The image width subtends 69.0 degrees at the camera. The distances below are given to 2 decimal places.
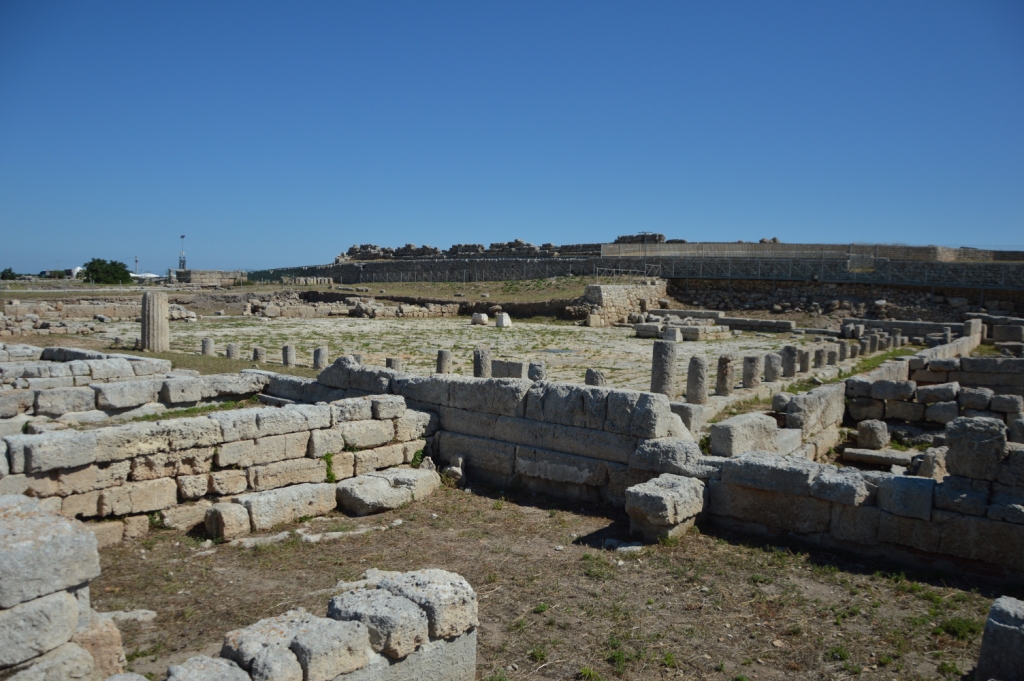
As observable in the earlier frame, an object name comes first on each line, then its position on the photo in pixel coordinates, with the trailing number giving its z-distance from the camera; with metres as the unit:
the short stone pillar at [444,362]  16.09
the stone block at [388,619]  4.33
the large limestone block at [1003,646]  4.29
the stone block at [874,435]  12.42
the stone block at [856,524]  6.80
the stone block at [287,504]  7.76
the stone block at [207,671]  3.76
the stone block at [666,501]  7.14
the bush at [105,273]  57.81
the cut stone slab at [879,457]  11.58
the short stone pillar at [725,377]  14.66
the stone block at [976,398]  13.36
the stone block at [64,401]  11.76
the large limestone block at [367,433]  9.35
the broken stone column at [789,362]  17.56
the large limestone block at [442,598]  4.59
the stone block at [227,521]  7.45
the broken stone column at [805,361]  18.78
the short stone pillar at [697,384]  13.59
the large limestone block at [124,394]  12.17
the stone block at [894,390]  13.93
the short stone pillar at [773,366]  16.58
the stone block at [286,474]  8.64
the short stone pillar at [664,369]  13.82
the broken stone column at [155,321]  21.16
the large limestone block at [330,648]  3.97
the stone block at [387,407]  9.71
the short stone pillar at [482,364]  15.01
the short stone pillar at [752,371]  15.63
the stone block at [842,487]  6.86
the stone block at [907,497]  6.60
